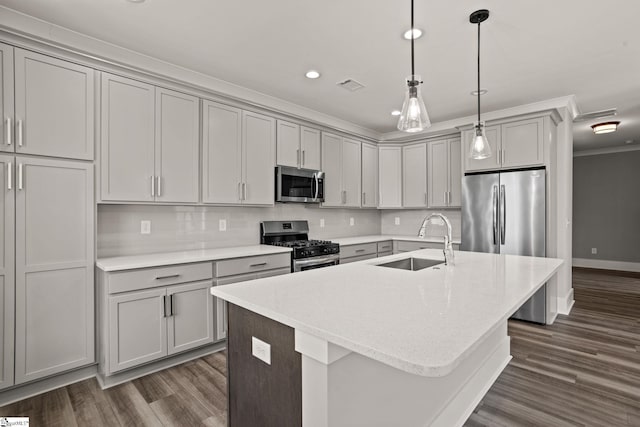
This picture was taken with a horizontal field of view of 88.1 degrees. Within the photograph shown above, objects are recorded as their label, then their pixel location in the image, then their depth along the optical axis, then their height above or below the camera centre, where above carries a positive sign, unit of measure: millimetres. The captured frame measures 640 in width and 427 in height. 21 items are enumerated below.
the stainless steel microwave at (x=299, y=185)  3742 +338
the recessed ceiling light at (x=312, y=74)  3028 +1291
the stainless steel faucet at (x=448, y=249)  2174 -240
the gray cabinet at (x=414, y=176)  4883 +563
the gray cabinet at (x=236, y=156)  3166 +592
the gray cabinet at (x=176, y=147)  2836 +592
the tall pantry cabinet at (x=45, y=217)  2119 -21
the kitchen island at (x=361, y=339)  973 -365
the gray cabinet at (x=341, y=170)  4383 +595
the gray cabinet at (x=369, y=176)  4969 +573
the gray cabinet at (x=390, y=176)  5113 +574
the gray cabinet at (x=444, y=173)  4551 +565
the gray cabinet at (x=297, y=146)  3814 +816
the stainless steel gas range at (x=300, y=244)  3486 -347
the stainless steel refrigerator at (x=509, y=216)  3578 -37
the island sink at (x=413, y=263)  2496 -392
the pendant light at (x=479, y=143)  2213 +483
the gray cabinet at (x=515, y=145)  3641 +771
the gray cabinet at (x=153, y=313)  2316 -757
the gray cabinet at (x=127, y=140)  2545 +588
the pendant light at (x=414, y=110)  1684 +529
